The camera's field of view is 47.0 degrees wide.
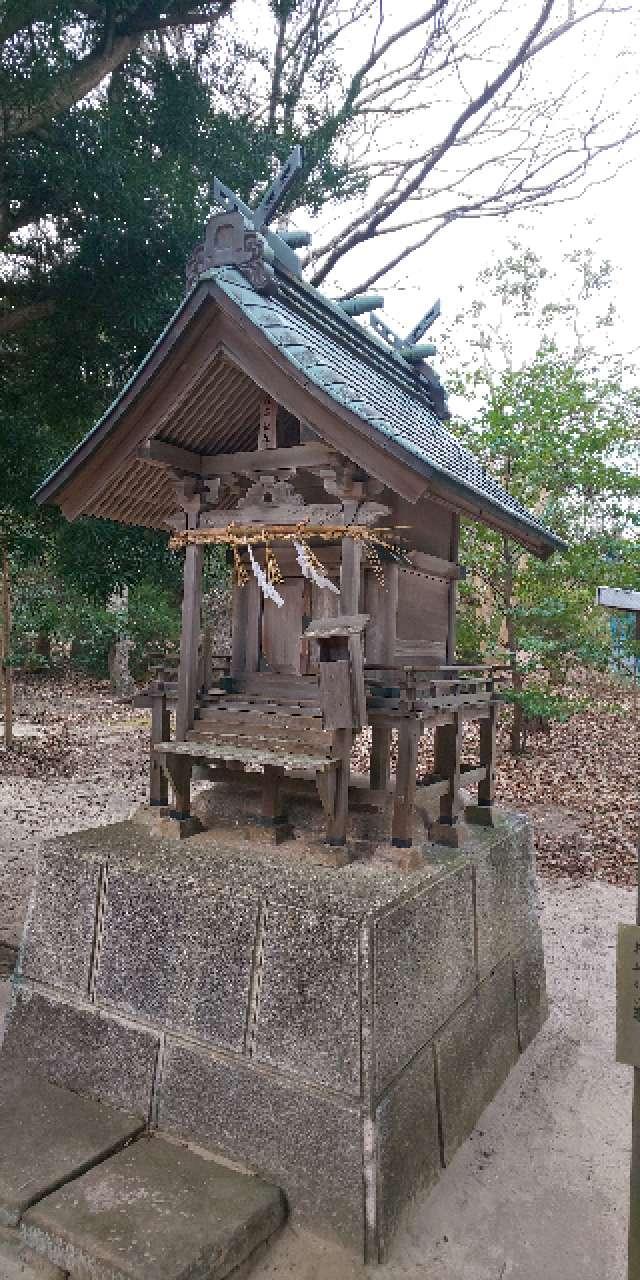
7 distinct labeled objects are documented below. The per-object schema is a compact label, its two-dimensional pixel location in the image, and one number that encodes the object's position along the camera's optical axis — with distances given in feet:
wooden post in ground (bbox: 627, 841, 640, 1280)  8.96
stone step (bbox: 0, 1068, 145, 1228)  11.45
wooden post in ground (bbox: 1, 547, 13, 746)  45.88
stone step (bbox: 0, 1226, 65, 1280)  10.78
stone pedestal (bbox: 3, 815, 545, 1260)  11.73
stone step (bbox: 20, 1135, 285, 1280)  10.21
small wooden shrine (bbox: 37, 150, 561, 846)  13.76
